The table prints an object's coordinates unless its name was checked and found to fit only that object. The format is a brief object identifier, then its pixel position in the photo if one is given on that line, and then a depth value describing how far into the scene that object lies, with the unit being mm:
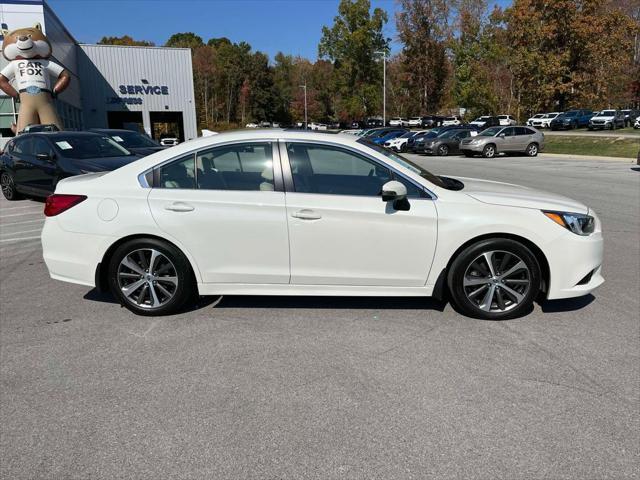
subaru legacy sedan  4246
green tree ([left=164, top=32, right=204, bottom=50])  110300
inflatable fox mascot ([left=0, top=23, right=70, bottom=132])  22656
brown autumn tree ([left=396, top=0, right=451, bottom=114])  66438
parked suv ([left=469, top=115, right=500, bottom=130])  46200
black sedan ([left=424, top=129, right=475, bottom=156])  30688
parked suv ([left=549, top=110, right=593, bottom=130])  47219
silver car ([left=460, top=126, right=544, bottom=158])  27594
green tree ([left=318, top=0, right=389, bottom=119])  76750
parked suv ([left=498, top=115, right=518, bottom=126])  50581
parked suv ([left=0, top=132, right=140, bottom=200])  9789
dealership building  38688
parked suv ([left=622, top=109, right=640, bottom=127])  51225
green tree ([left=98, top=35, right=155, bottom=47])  100562
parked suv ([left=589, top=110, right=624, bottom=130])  44844
